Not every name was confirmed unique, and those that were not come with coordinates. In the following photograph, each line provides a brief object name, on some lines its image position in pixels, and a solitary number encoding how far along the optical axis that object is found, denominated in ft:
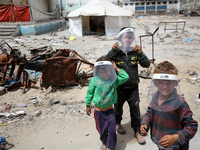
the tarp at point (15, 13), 52.21
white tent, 47.62
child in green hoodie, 6.80
